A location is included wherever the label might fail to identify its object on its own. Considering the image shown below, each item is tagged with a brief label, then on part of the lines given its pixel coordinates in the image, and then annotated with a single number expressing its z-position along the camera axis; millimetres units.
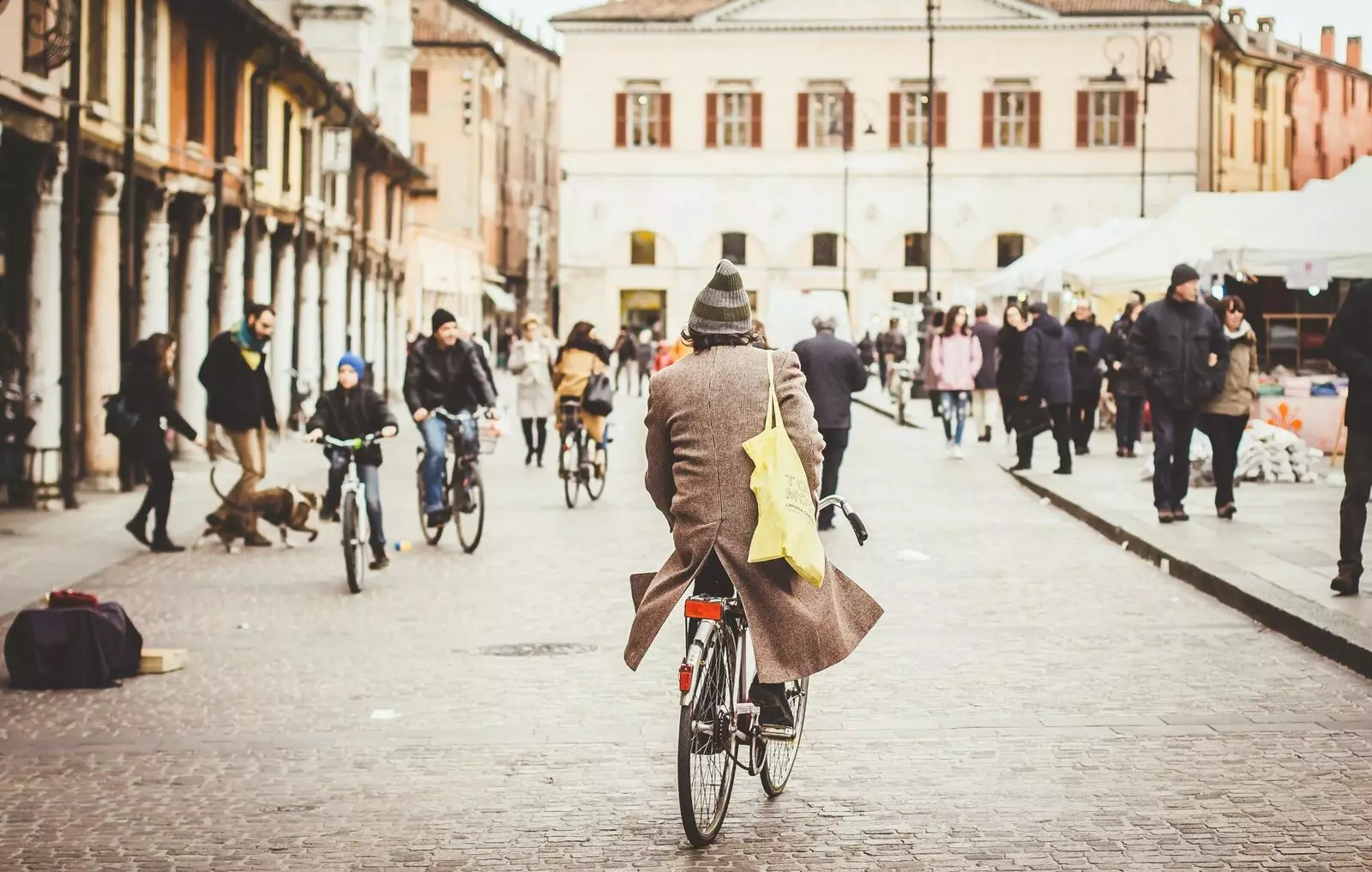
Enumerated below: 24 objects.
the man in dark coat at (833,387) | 16594
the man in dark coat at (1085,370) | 25234
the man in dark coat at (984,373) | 27641
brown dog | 15367
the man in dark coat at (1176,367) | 15719
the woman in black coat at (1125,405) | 23969
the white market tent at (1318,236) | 21984
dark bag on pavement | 9273
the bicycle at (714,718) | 5996
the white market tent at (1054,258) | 34062
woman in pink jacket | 25594
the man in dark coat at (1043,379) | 22766
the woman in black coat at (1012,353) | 22969
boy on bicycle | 13820
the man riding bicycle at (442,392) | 15203
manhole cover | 10367
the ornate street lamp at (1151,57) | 67812
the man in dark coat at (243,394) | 15398
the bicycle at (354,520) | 12727
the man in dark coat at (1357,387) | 11164
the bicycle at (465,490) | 15156
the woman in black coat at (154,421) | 15156
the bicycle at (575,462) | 18938
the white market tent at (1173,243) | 26391
